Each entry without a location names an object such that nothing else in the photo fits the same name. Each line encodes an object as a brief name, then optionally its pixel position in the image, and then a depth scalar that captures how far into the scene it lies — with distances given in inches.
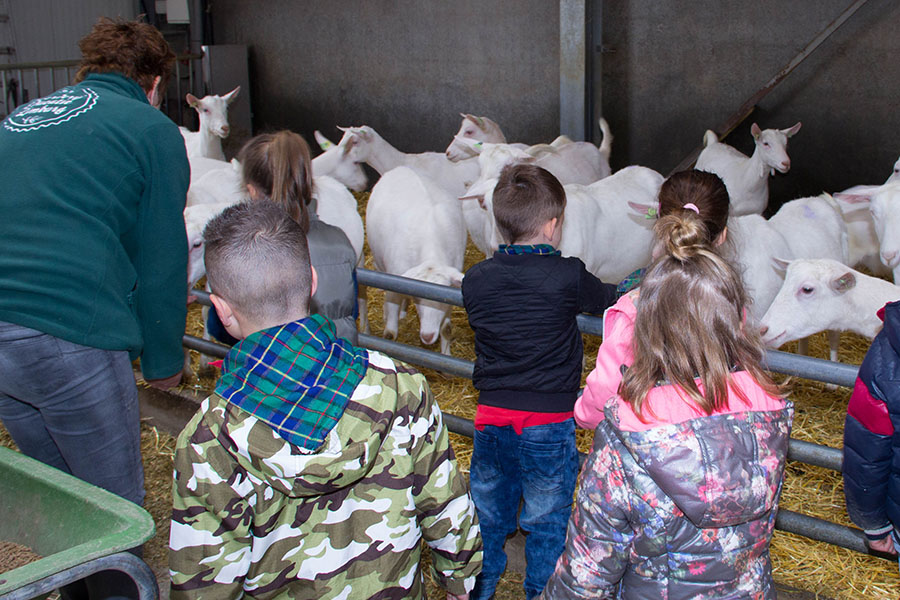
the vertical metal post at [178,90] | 429.4
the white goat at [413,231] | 204.2
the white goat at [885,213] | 181.3
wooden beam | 294.0
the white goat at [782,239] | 178.1
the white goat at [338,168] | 313.7
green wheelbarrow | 64.8
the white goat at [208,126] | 339.0
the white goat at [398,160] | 298.0
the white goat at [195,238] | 186.7
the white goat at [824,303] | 146.0
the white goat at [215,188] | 229.9
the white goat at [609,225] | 205.0
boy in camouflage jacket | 66.9
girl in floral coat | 71.7
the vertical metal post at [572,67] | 297.3
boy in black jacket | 106.3
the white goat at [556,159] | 234.7
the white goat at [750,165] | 284.0
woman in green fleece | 93.0
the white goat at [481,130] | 321.4
